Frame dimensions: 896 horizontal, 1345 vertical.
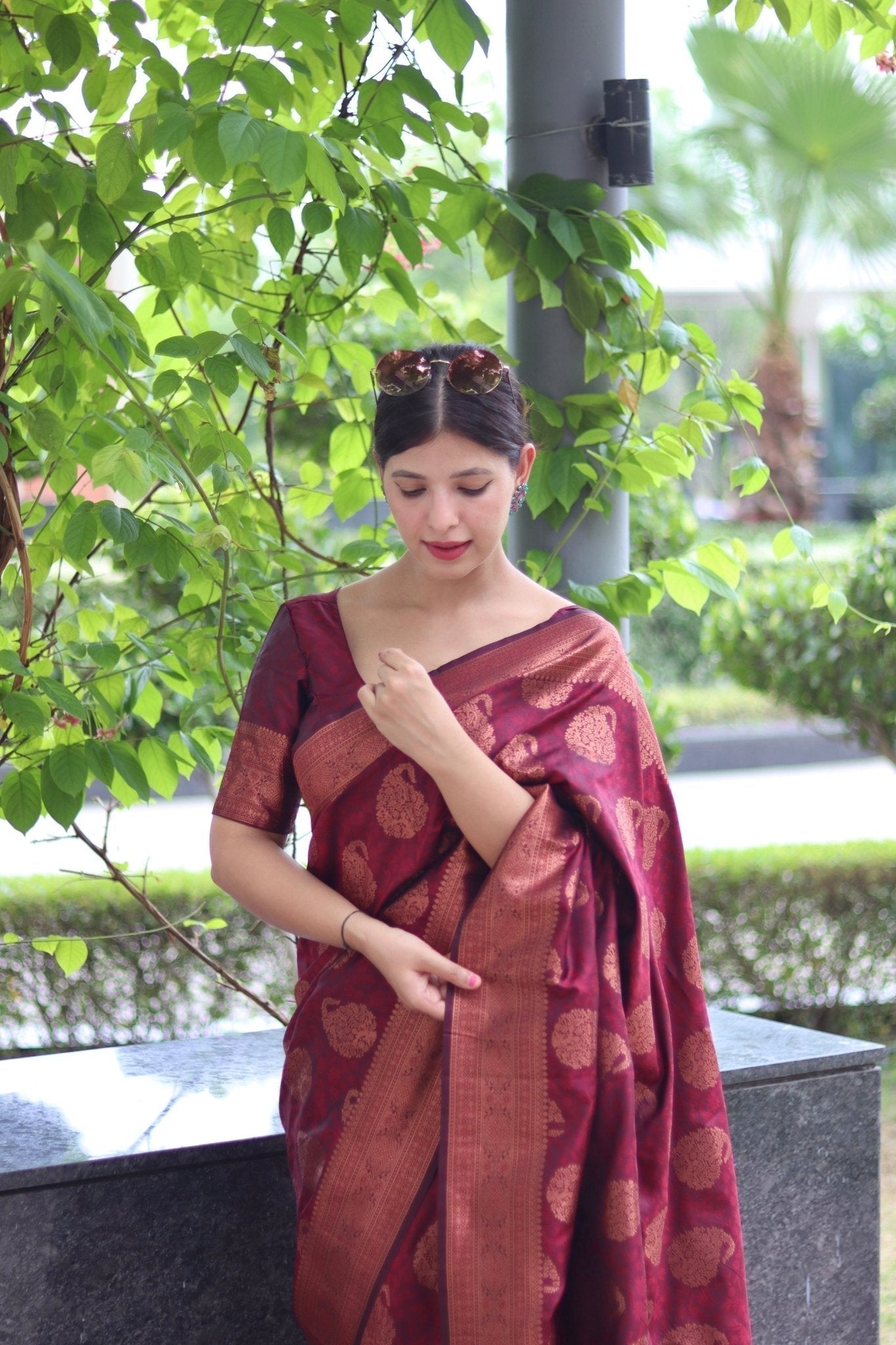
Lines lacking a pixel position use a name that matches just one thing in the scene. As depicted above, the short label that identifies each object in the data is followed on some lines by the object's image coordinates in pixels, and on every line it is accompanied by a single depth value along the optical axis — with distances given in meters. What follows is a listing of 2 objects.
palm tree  15.69
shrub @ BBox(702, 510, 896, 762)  5.45
